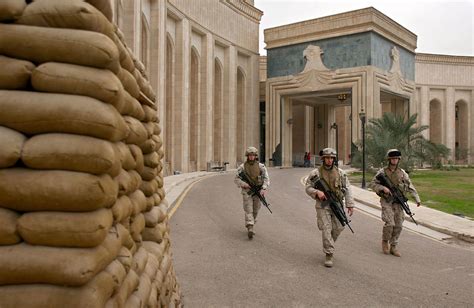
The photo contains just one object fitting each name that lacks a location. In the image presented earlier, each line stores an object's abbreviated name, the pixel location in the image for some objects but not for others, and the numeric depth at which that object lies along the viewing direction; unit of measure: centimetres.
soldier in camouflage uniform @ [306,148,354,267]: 657
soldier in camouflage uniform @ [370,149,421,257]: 743
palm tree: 2352
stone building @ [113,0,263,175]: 2352
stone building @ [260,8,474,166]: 3369
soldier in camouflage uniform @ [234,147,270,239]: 848
